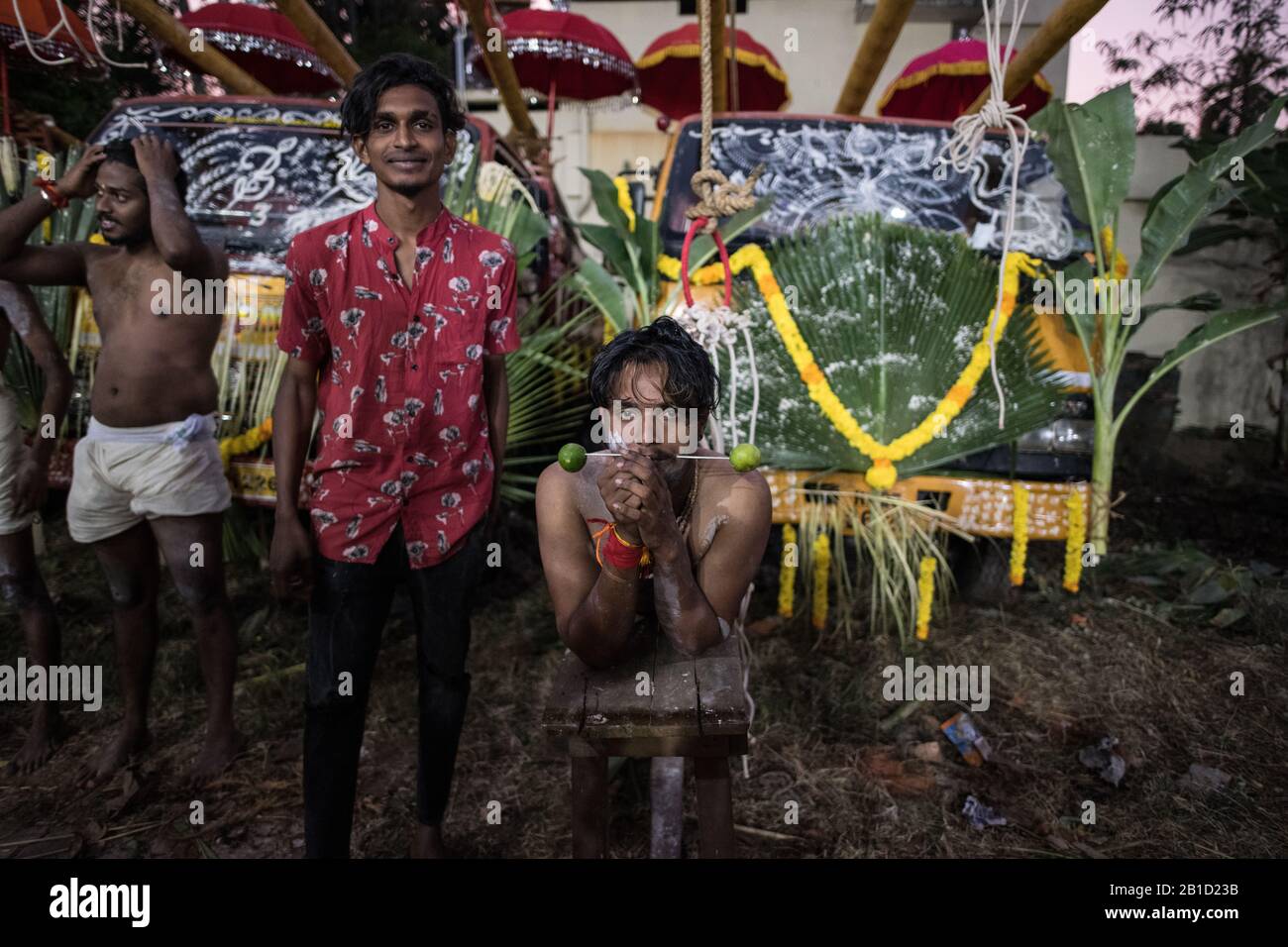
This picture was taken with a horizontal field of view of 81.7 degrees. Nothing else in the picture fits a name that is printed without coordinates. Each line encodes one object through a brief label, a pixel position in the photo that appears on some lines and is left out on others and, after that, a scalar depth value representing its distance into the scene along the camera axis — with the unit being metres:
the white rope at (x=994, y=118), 1.91
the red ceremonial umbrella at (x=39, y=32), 3.55
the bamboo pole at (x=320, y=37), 2.96
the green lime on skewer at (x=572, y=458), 1.25
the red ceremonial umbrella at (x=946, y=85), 6.54
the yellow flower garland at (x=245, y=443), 2.82
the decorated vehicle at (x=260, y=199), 2.93
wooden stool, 1.31
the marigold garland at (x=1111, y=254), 3.30
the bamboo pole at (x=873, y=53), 2.76
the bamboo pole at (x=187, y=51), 2.91
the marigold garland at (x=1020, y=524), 2.91
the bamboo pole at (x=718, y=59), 3.01
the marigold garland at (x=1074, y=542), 2.95
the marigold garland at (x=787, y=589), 3.10
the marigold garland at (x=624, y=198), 2.90
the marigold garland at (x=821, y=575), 2.91
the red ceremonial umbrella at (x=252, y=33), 5.25
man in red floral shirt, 1.67
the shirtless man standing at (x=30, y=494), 2.30
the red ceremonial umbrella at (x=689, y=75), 7.01
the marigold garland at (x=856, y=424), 2.80
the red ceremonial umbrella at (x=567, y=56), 5.71
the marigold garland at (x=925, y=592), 2.84
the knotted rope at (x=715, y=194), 1.89
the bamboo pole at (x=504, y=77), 3.19
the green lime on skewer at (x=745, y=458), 1.29
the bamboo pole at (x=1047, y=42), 2.48
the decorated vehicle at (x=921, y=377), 2.80
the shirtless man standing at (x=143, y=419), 2.09
